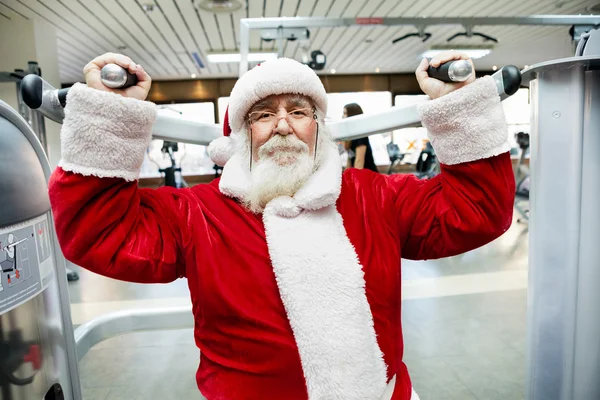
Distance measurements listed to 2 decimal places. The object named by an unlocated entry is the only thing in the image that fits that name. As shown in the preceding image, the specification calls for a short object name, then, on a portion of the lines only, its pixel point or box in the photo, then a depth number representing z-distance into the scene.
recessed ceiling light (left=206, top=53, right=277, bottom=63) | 6.73
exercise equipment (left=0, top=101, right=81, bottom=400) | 0.83
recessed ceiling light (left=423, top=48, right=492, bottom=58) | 7.38
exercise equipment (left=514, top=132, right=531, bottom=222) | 4.40
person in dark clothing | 3.17
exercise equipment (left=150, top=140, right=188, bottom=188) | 6.12
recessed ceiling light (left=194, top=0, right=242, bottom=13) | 4.86
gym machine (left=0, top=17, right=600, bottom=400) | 0.95
